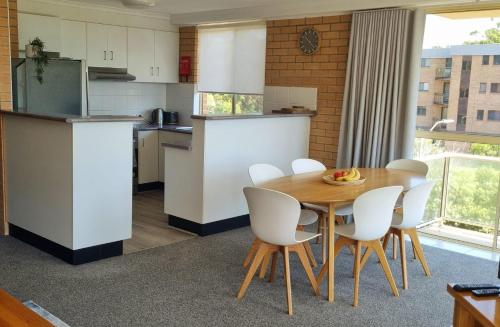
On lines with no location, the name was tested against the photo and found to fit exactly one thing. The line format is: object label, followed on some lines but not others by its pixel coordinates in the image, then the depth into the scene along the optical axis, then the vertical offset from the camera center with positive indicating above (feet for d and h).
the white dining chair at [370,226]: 11.84 -3.02
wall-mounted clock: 19.65 +1.88
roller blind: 22.29 +1.30
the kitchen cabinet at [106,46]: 21.71 +1.58
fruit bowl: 13.52 -2.27
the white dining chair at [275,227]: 11.30 -2.99
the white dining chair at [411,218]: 13.06 -3.11
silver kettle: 24.58 -1.45
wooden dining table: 12.07 -2.36
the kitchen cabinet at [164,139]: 22.46 -2.28
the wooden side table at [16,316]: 6.30 -2.89
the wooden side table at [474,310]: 5.94 -2.46
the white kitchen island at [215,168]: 16.62 -2.61
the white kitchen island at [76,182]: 13.52 -2.67
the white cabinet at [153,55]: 23.24 +1.36
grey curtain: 17.06 +0.18
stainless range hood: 21.74 +0.39
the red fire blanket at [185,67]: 24.62 +0.91
